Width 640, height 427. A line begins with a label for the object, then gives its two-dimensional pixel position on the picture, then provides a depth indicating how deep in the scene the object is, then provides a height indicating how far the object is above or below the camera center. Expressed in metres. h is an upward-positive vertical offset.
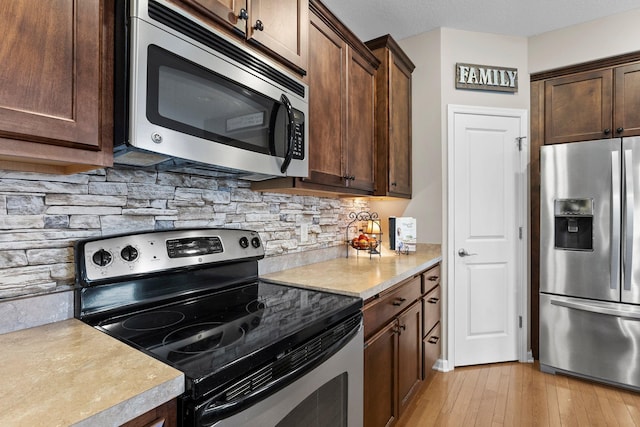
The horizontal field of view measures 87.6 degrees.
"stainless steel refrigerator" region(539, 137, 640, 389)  2.28 -0.33
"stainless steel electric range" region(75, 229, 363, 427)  0.79 -0.34
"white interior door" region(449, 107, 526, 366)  2.71 -0.17
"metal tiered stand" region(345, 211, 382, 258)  2.50 -0.14
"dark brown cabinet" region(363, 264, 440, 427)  1.52 -0.72
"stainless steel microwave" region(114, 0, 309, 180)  0.88 +0.37
